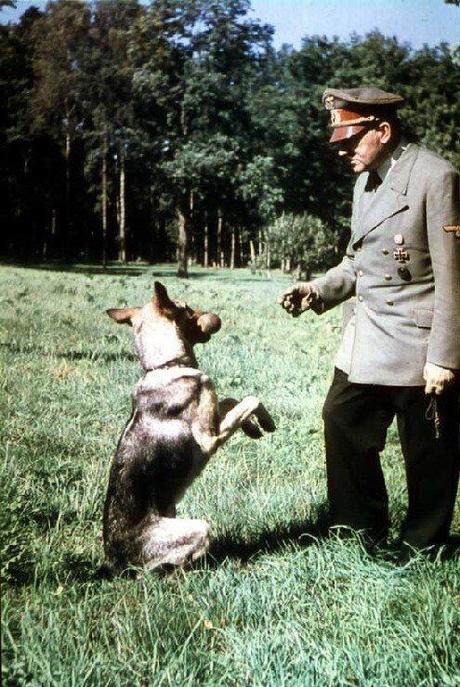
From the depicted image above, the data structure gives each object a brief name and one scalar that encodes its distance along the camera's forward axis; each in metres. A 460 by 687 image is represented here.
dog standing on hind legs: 2.93
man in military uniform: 2.95
